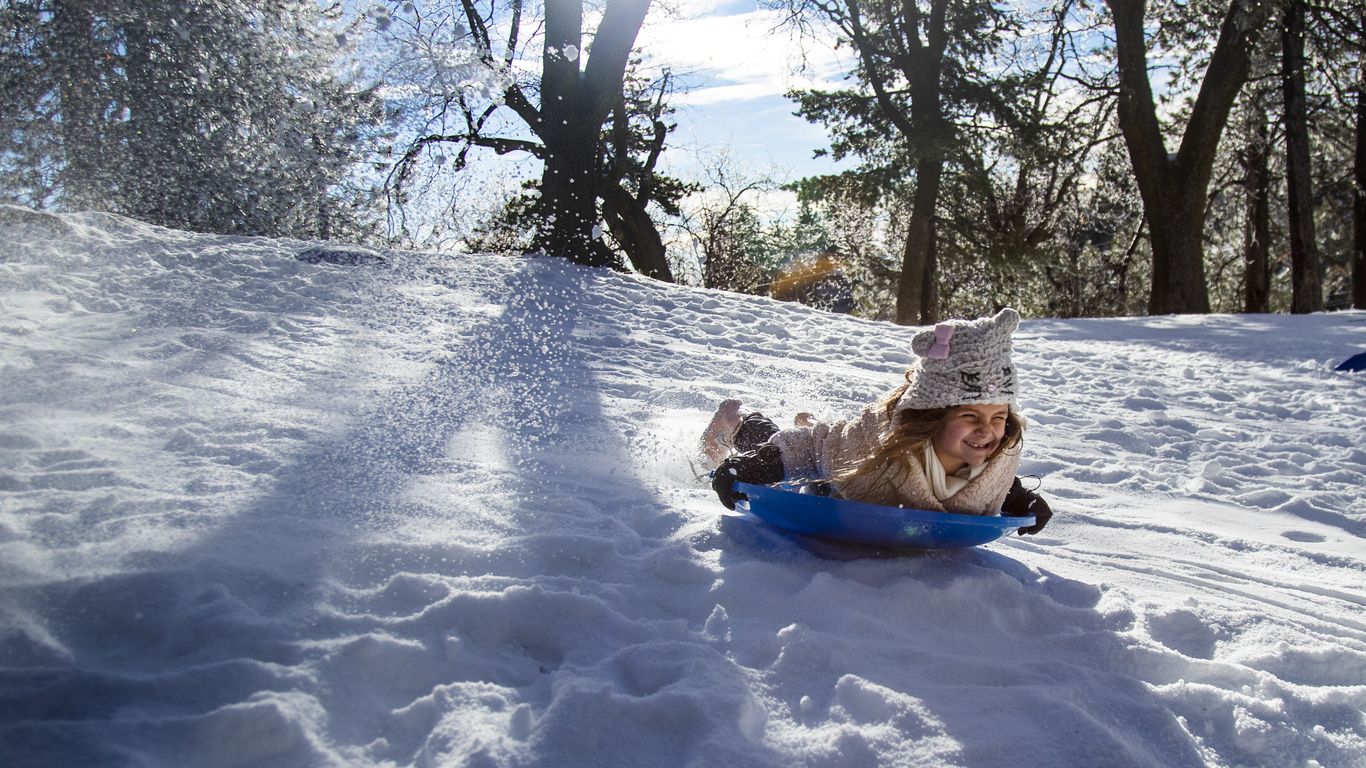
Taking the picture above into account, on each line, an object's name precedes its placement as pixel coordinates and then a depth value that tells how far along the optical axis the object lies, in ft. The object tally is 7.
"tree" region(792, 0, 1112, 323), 50.75
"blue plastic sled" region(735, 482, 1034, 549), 8.27
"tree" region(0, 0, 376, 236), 23.98
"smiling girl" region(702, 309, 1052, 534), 8.55
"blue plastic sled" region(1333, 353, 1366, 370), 22.68
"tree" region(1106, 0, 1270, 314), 37.52
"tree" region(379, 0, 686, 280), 31.19
